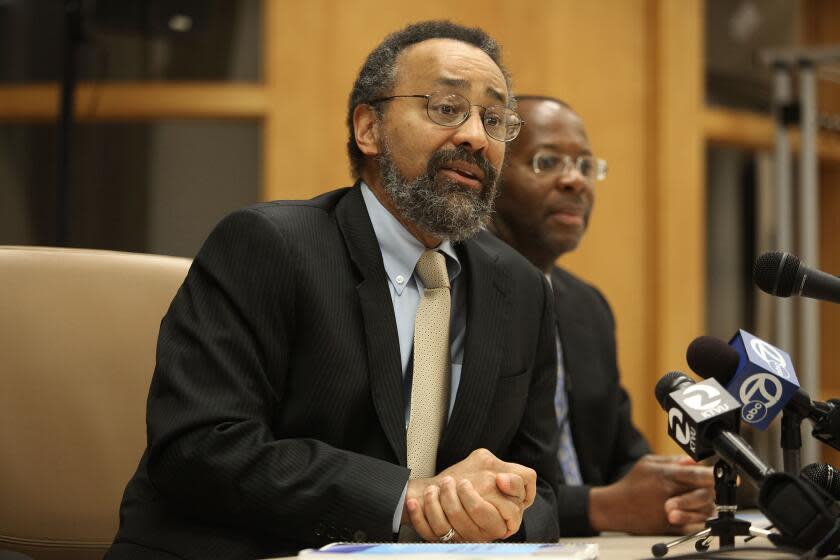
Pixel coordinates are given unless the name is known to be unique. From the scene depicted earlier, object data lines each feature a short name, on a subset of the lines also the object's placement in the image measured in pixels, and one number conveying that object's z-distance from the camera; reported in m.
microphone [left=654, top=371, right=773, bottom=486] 3.88
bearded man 4.21
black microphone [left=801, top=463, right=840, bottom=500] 4.06
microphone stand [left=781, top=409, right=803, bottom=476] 3.98
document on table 3.87
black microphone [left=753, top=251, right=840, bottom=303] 4.02
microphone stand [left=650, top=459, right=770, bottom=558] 3.99
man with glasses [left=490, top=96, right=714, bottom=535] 5.14
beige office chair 4.52
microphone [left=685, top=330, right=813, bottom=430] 3.97
